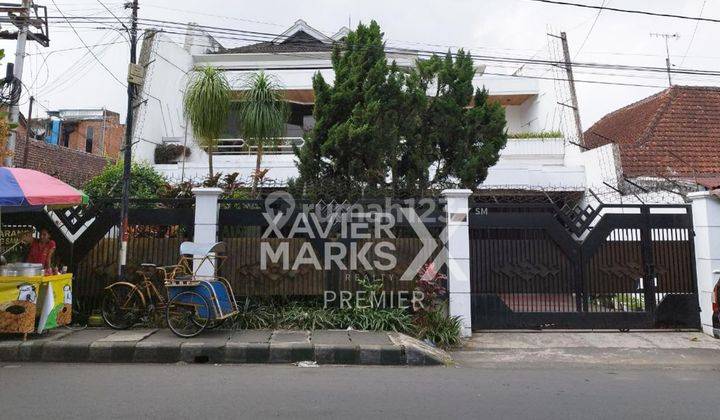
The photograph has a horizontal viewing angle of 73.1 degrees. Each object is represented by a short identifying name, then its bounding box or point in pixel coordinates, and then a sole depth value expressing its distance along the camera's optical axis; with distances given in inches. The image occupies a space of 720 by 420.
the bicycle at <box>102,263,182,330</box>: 287.0
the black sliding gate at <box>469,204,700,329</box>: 312.5
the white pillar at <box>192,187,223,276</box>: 308.8
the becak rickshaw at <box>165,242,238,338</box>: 265.1
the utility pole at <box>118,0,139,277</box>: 297.9
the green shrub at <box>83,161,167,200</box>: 409.1
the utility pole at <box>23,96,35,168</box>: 502.3
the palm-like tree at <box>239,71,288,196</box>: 396.5
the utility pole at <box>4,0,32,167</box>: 366.6
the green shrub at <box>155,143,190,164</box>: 601.6
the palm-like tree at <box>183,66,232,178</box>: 378.6
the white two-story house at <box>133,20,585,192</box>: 543.5
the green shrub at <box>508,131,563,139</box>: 588.7
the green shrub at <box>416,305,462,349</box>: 285.4
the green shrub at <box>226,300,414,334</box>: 296.0
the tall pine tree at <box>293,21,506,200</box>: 342.0
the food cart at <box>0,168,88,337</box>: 252.7
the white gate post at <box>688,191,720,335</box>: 305.1
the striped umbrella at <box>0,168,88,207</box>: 251.0
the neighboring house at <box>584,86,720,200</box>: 467.2
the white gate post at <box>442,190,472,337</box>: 303.6
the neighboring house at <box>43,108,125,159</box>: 1009.5
